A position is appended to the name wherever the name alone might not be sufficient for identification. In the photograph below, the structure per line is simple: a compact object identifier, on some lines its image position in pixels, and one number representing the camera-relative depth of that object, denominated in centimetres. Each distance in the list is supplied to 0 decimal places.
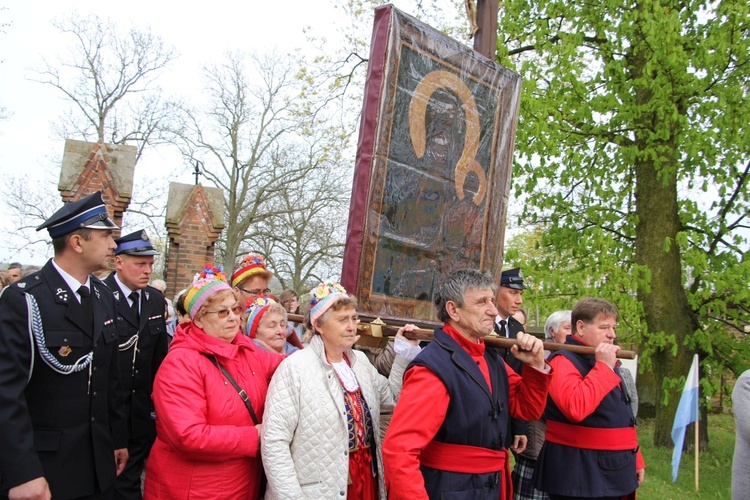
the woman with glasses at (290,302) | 620
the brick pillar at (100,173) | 759
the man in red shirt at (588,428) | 308
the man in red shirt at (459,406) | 249
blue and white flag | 601
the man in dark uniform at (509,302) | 477
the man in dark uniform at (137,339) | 386
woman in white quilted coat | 283
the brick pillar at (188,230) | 912
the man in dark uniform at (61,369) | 246
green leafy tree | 748
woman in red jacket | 286
